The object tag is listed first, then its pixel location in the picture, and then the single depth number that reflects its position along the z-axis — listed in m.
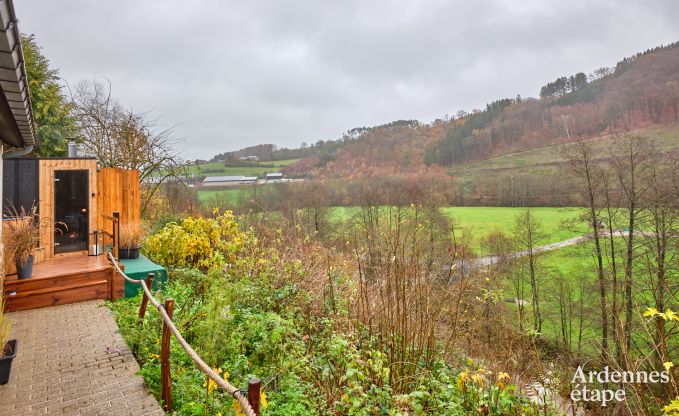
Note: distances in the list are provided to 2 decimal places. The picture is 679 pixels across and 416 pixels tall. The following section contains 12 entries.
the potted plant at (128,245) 8.23
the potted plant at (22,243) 5.72
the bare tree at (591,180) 14.31
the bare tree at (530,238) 18.23
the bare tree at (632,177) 13.04
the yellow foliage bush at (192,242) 8.25
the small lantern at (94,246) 8.30
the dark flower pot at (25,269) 5.88
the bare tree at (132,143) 13.30
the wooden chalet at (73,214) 6.34
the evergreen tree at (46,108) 15.27
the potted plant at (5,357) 3.55
